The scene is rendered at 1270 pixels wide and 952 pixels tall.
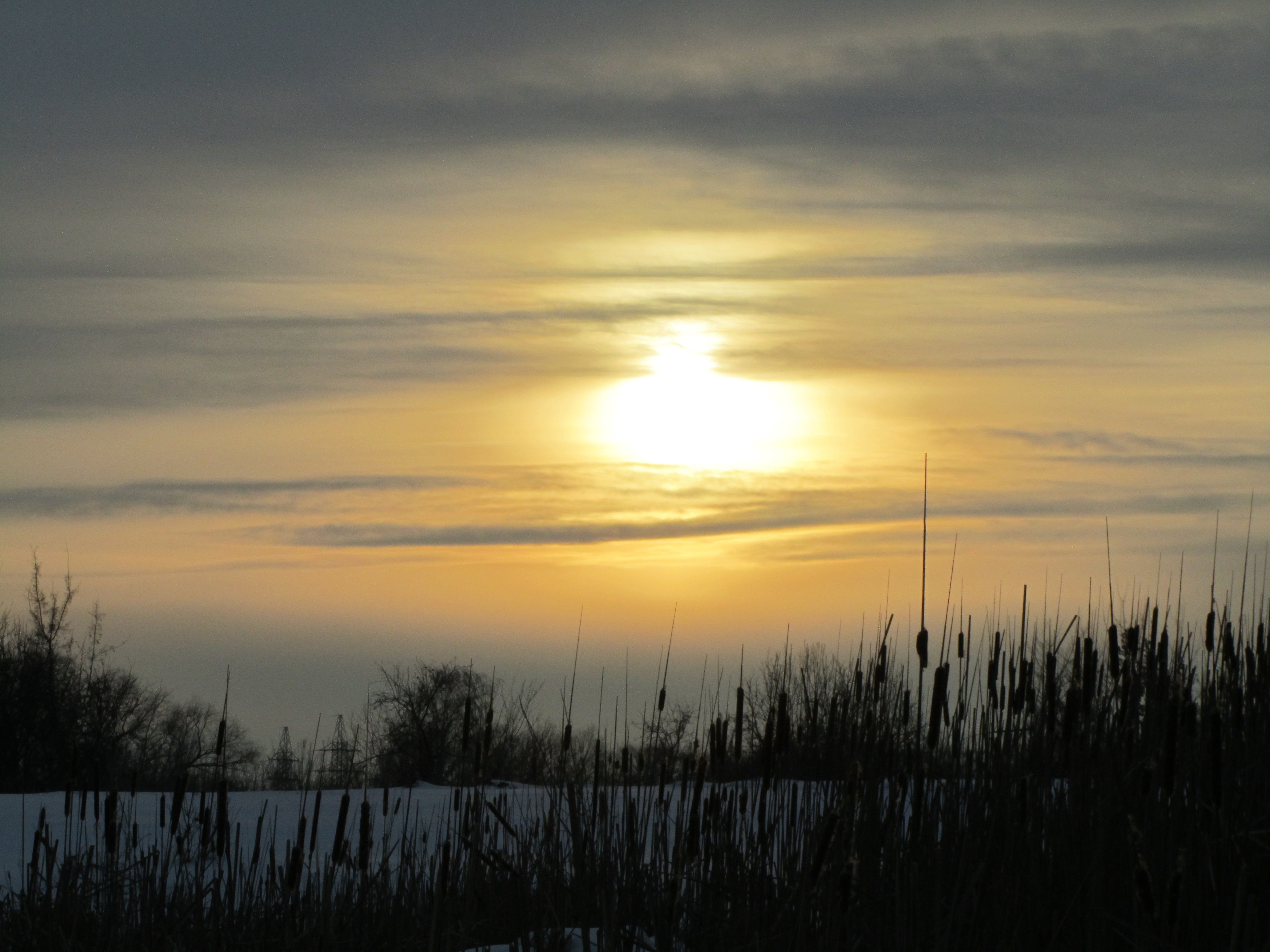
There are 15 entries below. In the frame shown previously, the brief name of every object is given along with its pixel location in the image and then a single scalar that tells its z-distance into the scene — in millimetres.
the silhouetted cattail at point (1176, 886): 5227
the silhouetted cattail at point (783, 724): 8750
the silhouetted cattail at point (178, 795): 10602
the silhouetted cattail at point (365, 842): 9836
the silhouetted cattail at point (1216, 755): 7062
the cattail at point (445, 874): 8477
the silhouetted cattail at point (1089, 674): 8953
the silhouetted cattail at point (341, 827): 9797
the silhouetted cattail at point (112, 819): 11047
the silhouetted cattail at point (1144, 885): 5281
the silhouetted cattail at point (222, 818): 9695
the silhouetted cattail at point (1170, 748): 6887
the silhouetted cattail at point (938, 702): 8070
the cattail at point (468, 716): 9680
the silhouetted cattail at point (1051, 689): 9508
